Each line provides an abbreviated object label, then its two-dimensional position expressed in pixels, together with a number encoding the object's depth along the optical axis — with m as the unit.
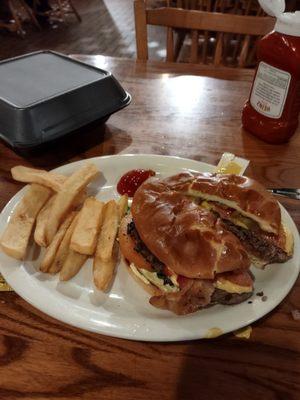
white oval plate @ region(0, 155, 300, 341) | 0.21
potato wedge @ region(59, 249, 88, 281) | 0.24
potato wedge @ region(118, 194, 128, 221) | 0.28
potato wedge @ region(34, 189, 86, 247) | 0.24
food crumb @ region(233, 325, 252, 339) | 0.21
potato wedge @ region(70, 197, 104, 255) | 0.24
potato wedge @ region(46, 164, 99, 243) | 0.25
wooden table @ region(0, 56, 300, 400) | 0.19
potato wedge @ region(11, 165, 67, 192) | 0.27
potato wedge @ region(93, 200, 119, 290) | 0.23
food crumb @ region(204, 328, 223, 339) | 0.20
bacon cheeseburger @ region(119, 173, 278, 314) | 0.22
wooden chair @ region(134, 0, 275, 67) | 0.49
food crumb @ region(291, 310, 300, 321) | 0.22
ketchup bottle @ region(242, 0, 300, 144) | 0.30
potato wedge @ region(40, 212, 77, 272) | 0.23
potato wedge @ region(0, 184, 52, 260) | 0.23
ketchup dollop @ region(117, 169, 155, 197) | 0.32
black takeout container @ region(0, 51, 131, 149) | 0.29
